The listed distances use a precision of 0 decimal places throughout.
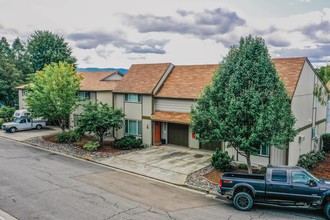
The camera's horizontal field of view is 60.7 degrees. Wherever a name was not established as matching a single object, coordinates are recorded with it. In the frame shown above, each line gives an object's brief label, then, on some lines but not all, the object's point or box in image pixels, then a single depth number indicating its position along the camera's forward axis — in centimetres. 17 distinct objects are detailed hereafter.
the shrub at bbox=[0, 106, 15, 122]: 4034
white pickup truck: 3381
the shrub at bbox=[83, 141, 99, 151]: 2458
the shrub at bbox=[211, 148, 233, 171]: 1841
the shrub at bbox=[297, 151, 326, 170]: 1936
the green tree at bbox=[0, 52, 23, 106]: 4500
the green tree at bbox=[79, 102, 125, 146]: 2453
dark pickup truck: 1204
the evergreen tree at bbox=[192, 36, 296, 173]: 1465
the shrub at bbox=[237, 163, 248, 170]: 1875
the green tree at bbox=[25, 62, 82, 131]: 2688
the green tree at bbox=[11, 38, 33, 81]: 6247
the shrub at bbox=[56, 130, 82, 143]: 2794
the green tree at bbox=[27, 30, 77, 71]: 5050
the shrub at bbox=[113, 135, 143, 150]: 2500
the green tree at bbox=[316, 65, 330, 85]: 3073
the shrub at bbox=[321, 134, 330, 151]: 2555
